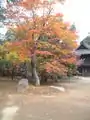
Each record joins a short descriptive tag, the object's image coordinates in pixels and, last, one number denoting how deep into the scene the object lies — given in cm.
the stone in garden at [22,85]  822
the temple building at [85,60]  1776
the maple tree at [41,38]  947
